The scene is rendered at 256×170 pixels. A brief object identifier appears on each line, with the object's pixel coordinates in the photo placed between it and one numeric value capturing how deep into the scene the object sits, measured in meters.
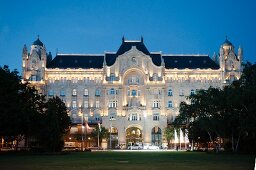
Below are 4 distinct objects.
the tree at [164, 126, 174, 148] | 80.40
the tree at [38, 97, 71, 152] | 45.56
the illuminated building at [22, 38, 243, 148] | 87.66
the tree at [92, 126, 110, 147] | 78.28
